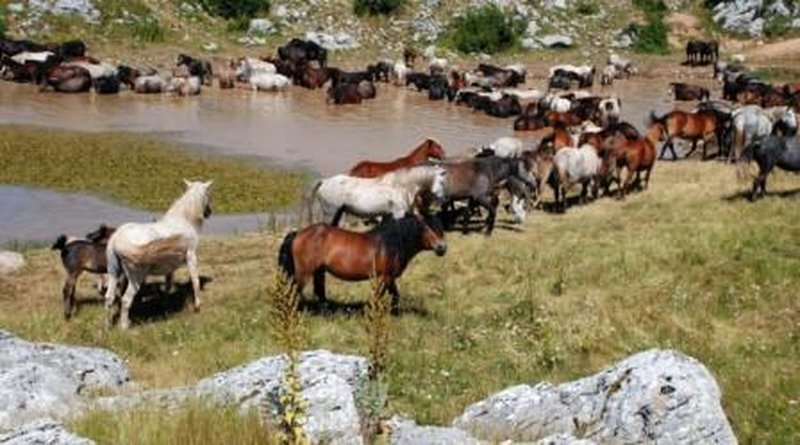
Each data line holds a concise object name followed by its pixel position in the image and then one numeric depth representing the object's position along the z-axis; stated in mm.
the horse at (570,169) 21578
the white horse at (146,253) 14062
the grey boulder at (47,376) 7934
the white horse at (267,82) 42906
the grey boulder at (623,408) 7566
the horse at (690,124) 27797
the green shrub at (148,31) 49094
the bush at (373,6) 54772
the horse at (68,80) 39750
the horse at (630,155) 22703
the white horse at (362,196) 17688
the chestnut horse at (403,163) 19953
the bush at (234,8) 52281
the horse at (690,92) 44031
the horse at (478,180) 19172
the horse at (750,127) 25984
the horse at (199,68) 43219
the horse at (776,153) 20594
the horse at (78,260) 14745
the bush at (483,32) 54594
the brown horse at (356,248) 13820
